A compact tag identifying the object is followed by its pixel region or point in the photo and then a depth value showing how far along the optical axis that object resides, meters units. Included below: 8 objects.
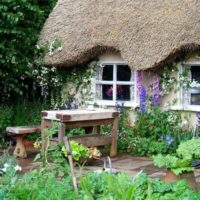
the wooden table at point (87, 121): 8.28
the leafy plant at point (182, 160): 5.63
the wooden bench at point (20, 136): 9.09
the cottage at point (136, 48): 9.36
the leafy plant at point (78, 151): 7.51
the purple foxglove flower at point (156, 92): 9.91
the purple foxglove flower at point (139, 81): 10.08
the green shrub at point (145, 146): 8.96
